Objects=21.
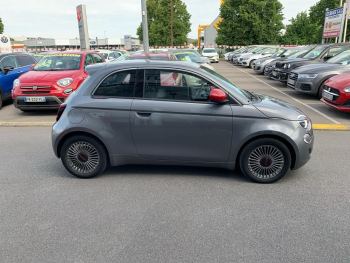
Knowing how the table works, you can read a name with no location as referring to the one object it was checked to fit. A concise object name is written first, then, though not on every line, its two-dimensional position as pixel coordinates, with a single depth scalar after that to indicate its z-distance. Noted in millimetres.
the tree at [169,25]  49219
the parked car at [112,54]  18375
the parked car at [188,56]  13539
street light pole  14938
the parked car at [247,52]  26019
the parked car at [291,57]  14555
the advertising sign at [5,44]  32419
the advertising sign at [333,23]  23328
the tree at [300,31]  43250
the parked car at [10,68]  9832
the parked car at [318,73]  9875
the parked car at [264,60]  17483
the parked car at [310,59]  12602
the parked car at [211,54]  31814
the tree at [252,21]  39375
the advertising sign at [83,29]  20234
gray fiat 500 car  4145
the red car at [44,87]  8125
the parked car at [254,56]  23688
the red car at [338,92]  7434
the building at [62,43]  89875
